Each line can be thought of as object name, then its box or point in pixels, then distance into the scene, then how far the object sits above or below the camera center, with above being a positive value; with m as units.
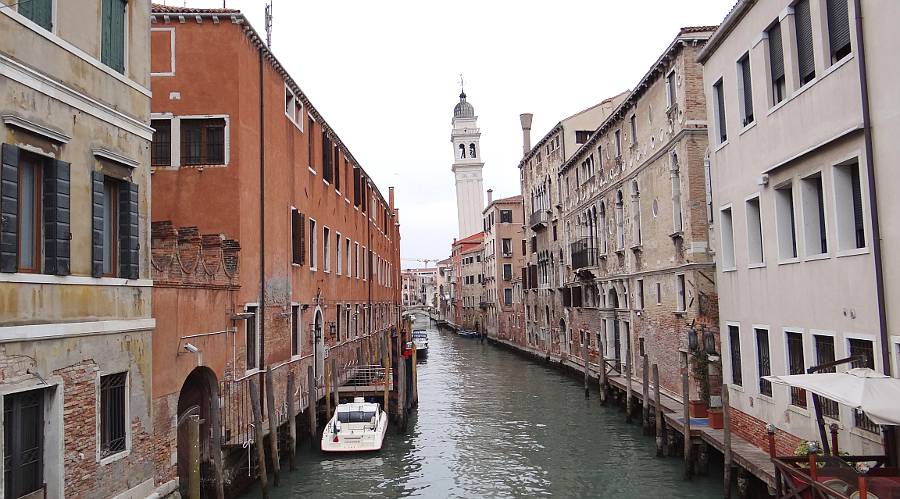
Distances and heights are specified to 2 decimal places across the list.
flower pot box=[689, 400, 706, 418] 14.81 -2.40
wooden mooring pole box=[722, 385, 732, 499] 11.32 -2.45
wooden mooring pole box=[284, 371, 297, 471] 14.47 -2.50
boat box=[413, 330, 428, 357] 43.12 -2.51
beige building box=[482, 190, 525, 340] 50.75 +3.51
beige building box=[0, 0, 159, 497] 6.61 +0.67
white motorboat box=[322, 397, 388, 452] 15.68 -2.78
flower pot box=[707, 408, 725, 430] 13.49 -2.39
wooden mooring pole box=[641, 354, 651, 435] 17.36 -2.55
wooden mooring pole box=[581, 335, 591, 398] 24.19 -2.53
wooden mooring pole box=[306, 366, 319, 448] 16.47 -2.33
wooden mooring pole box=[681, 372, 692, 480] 13.33 -2.58
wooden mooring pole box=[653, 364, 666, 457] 15.21 -2.93
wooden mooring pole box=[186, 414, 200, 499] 9.62 -1.94
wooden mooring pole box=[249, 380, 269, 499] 12.16 -2.29
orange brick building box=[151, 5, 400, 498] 10.25 +1.75
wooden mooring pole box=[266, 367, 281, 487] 13.19 -2.16
